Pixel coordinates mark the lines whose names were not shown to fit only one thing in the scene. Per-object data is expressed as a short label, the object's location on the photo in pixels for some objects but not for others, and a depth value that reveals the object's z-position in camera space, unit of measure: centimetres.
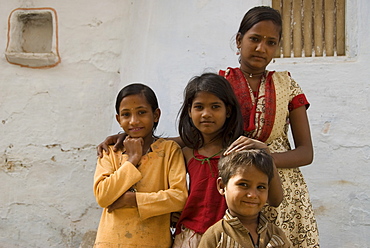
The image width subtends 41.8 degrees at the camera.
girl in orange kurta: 220
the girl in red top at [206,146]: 215
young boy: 191
